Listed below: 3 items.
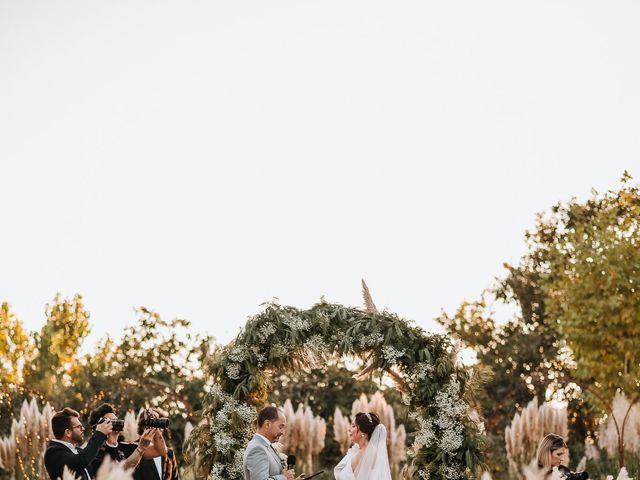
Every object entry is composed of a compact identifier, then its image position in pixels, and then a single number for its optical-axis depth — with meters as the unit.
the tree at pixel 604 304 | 17.73
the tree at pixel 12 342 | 32.28
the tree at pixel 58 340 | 29.19
